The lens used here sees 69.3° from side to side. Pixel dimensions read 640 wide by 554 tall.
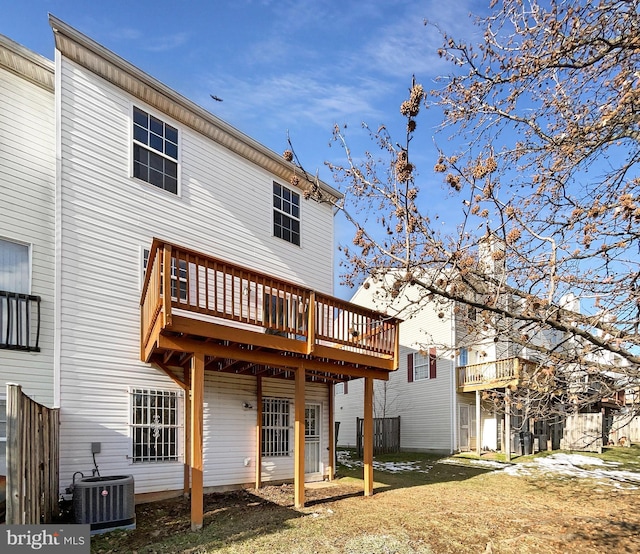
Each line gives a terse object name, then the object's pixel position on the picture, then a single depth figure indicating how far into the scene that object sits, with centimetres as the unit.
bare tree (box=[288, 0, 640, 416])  469
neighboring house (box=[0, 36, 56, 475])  748
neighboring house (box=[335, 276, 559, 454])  1691
